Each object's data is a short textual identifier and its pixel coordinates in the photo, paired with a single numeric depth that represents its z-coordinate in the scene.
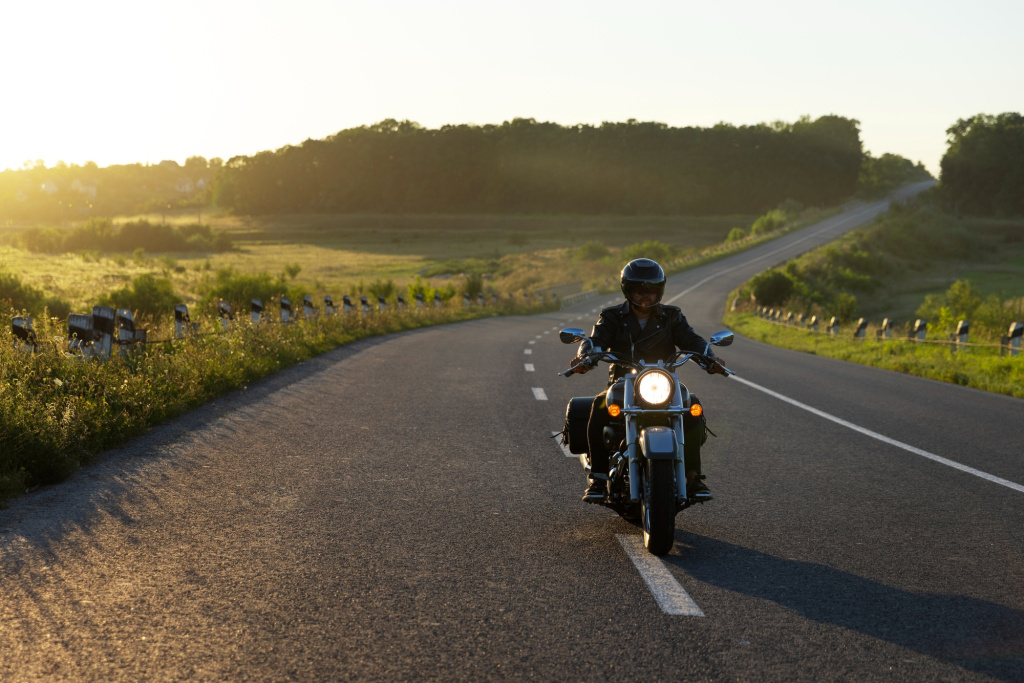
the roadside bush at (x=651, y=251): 92.94
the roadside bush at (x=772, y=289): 54.50
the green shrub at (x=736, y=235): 120.12
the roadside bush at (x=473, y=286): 50.00
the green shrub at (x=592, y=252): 100.75
